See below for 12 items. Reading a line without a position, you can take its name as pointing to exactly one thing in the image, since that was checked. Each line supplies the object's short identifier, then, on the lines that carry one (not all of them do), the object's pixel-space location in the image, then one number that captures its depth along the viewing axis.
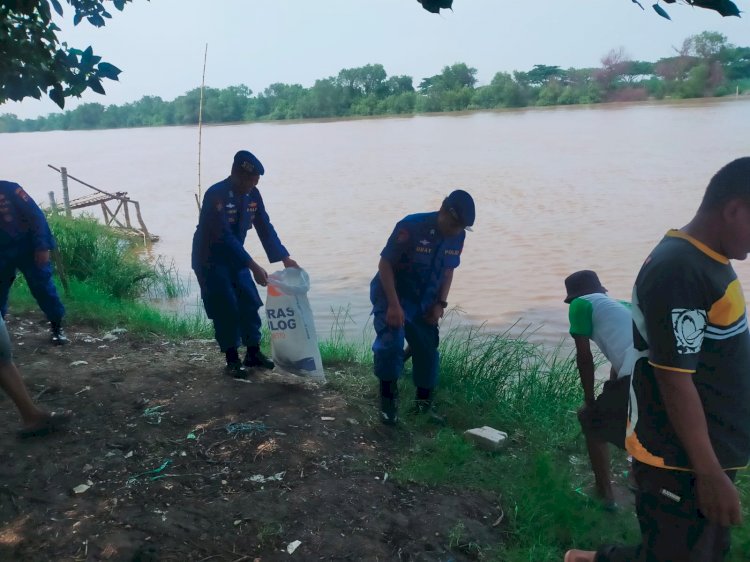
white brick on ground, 3.69
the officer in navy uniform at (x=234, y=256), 4.18
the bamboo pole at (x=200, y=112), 7.38
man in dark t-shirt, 1.78
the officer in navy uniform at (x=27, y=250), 4.95
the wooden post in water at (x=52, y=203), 15.69
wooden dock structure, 17.33
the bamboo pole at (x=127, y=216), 18.27
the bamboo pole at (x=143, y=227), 17.17
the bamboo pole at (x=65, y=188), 18.01
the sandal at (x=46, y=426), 3.43
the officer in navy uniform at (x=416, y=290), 3.62
